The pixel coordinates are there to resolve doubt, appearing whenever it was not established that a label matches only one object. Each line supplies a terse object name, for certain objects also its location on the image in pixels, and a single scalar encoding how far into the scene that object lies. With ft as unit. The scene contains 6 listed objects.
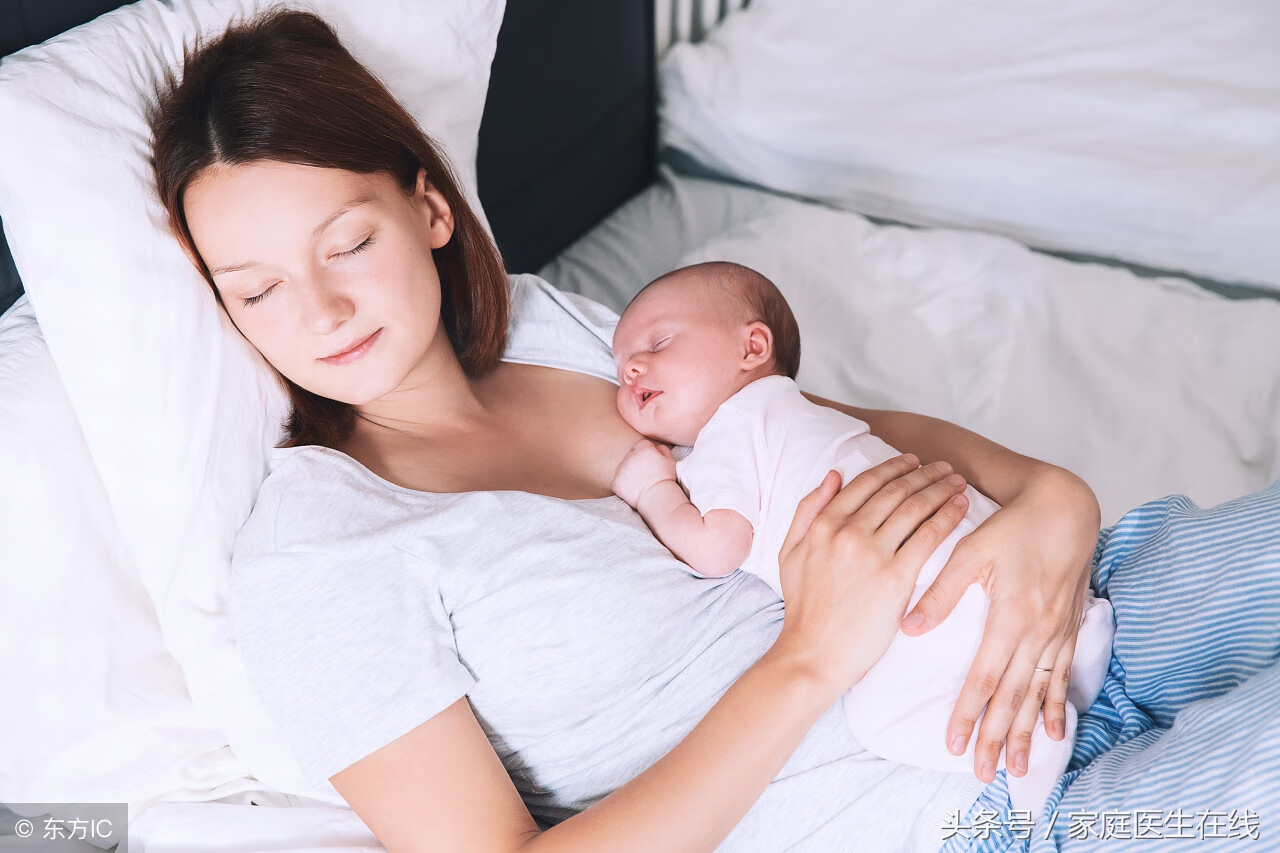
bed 3.35
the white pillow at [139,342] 3.29
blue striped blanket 2.81
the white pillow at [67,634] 3.26
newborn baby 3.38
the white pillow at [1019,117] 6.33
